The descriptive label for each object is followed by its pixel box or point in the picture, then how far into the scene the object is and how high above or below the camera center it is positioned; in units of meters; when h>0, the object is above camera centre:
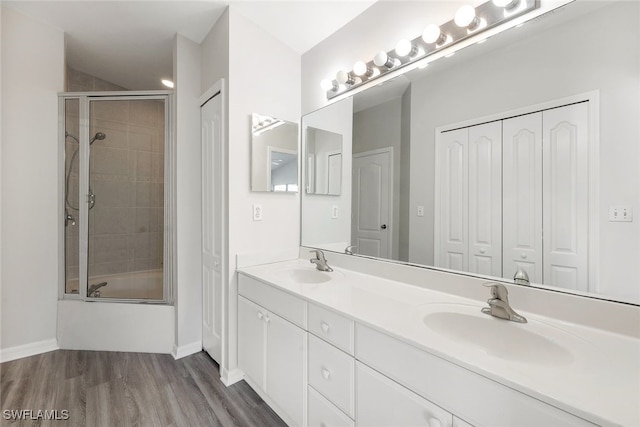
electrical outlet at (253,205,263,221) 1.91 +0.00
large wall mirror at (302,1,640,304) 0.90 +0.24
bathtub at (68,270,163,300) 2.28 -0.62
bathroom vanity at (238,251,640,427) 0.64 -0.44
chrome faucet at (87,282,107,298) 2.25 -0.66
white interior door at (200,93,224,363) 1.90 -0.10
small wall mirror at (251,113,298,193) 1.89 +0.42
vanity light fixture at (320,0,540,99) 1.14 +0.86
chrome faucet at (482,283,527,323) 1.00 -0.34
